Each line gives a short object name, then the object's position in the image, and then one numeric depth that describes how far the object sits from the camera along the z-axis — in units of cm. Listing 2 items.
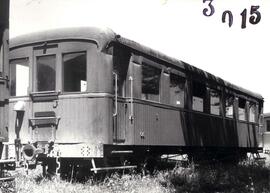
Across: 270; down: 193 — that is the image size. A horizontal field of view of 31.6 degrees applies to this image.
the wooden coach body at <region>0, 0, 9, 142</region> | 751
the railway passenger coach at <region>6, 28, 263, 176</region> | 922
